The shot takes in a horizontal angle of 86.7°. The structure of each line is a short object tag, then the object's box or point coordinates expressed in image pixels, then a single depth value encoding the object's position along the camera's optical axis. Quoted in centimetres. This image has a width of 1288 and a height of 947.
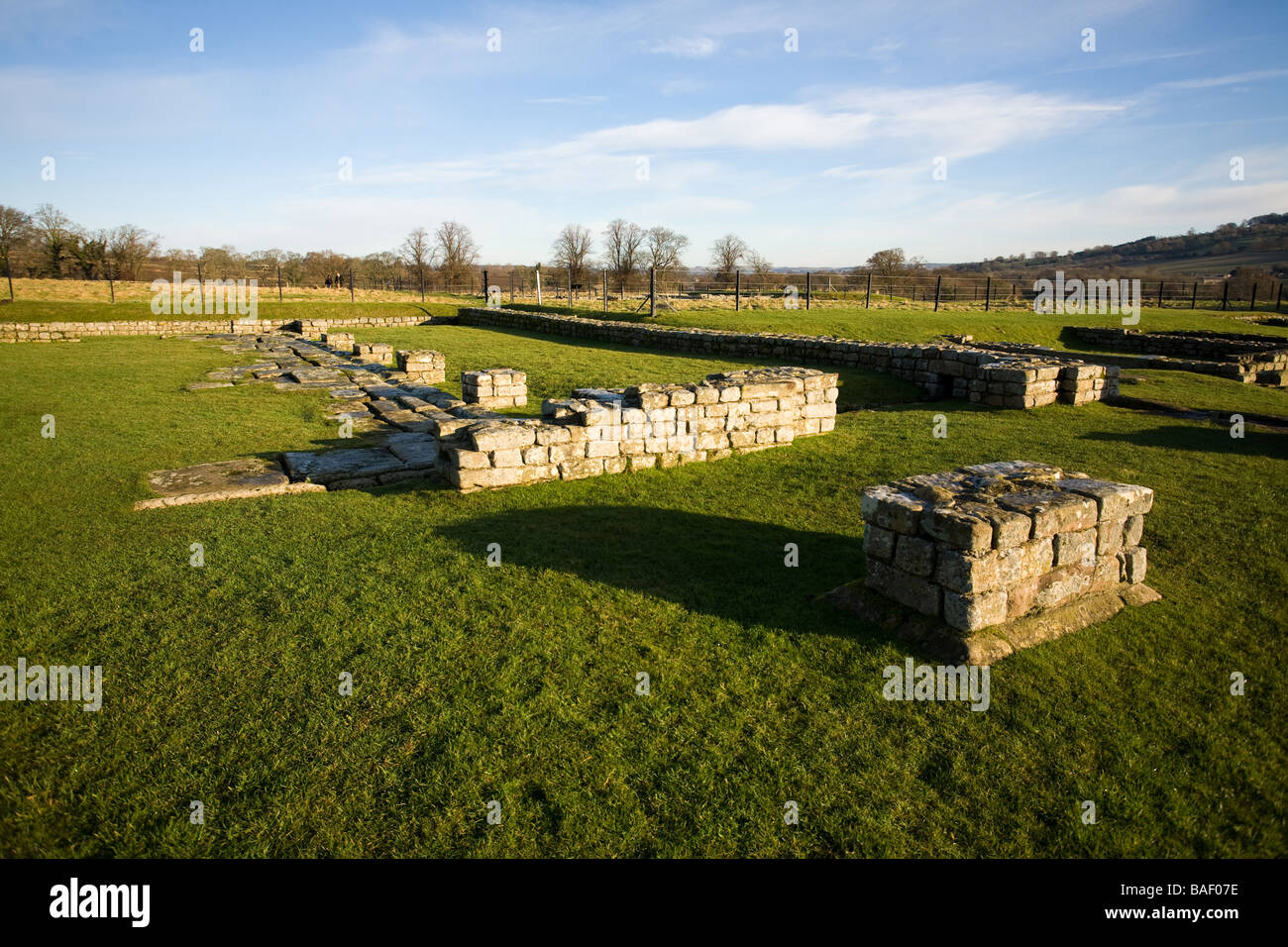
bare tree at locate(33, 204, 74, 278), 4122
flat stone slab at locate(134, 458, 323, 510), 750
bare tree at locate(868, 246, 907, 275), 4900
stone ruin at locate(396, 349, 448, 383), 1575
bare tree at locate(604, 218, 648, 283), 4619
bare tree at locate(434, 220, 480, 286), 5569
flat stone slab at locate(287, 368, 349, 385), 1546
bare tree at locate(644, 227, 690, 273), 4672
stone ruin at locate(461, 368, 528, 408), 1205
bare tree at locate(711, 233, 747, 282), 5157
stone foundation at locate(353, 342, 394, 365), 1864
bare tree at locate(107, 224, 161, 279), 4438
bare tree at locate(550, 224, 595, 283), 4616
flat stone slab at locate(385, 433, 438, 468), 887
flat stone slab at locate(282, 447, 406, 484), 821
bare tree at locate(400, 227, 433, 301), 5110
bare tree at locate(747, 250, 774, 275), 4951
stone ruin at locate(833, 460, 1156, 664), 454
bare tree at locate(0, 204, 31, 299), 4357
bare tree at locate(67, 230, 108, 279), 4150
